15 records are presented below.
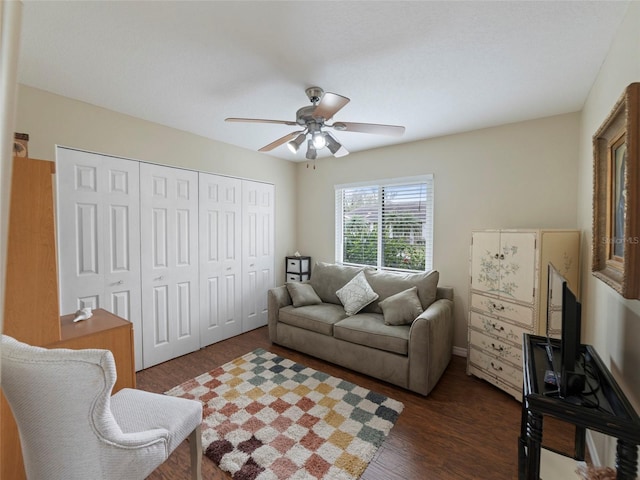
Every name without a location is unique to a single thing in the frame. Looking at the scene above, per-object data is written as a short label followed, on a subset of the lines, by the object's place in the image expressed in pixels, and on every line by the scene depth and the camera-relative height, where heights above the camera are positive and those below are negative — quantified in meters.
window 3.46 +0.18
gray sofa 2.41 -0.90
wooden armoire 1.39 -0.20
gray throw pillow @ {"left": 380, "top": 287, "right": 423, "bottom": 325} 2.71 -0.73
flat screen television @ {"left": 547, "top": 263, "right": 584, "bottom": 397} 1.14 -0.46
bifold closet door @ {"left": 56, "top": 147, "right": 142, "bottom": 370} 2.35 +0.02
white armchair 1.00 -0.70
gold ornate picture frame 1.08 +0.18
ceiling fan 1.99 +0.86
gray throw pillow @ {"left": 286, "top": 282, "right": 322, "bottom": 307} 3.40 -0.74
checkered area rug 1.68 -1.40
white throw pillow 3.14 -0.70
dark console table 0.96 -0.68
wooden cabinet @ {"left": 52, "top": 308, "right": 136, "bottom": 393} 1.71 -0.66
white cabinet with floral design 2.19 -0.48
